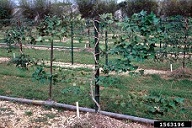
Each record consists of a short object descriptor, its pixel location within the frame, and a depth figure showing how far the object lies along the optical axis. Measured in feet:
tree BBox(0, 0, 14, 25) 75.92
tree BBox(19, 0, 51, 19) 83.61
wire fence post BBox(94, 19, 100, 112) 12.88
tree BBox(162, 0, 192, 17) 71.15
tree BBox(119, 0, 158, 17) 77.61
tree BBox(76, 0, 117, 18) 79.87
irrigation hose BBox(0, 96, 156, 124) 14.63
